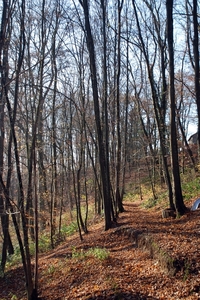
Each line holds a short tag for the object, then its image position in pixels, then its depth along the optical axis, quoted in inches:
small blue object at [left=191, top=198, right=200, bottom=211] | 340.2
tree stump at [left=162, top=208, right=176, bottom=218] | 363.3
